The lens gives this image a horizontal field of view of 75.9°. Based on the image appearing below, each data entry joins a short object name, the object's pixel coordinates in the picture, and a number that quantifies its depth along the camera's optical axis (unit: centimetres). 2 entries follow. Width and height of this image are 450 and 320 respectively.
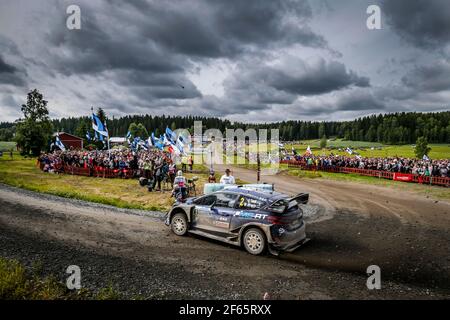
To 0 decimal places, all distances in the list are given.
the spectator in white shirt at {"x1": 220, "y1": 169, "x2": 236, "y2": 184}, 1418
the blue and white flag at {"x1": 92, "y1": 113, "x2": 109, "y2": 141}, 2702
